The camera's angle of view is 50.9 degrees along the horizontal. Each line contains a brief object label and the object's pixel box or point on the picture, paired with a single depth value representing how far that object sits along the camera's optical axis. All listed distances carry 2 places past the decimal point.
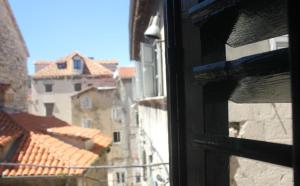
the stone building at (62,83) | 25.75
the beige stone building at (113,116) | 21.86
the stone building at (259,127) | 2.13
